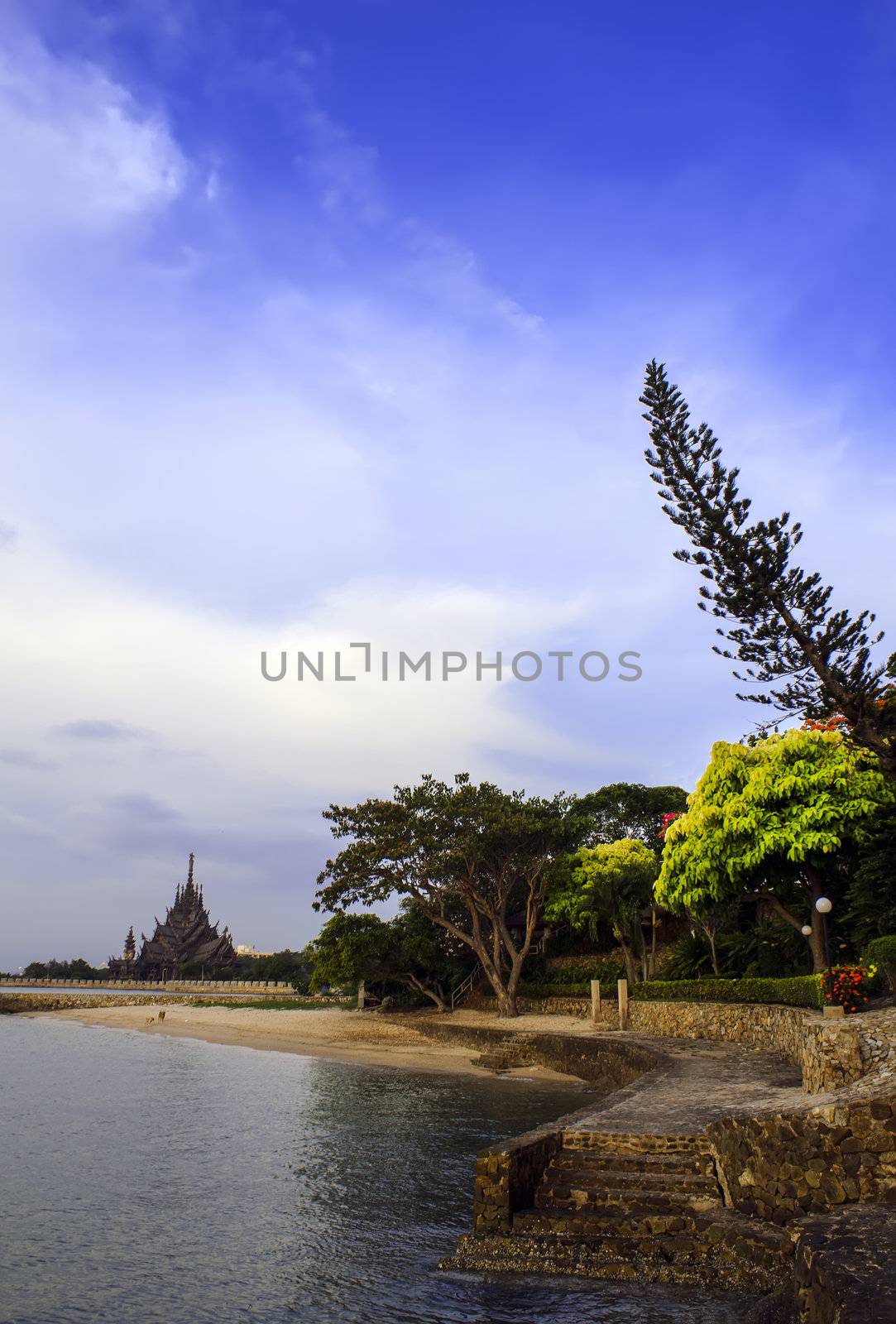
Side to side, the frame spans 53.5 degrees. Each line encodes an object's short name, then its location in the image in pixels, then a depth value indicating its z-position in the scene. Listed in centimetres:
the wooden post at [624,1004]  2317
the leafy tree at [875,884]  1683
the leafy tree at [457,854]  2988
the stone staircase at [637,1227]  751
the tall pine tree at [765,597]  1188
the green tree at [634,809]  4344
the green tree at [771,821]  1803
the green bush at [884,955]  1389
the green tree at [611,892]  2819
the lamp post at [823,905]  1466
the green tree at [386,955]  3369
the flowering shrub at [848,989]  1341
